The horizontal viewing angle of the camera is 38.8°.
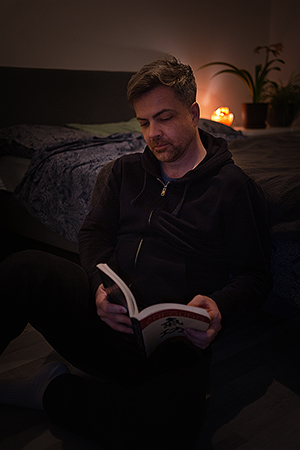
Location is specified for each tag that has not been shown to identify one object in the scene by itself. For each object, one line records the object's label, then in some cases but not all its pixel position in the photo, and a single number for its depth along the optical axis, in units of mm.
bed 1309
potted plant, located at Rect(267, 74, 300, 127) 4191
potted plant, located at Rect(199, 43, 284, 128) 4121
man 926
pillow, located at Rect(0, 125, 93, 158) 2373
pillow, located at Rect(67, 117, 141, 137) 2898
